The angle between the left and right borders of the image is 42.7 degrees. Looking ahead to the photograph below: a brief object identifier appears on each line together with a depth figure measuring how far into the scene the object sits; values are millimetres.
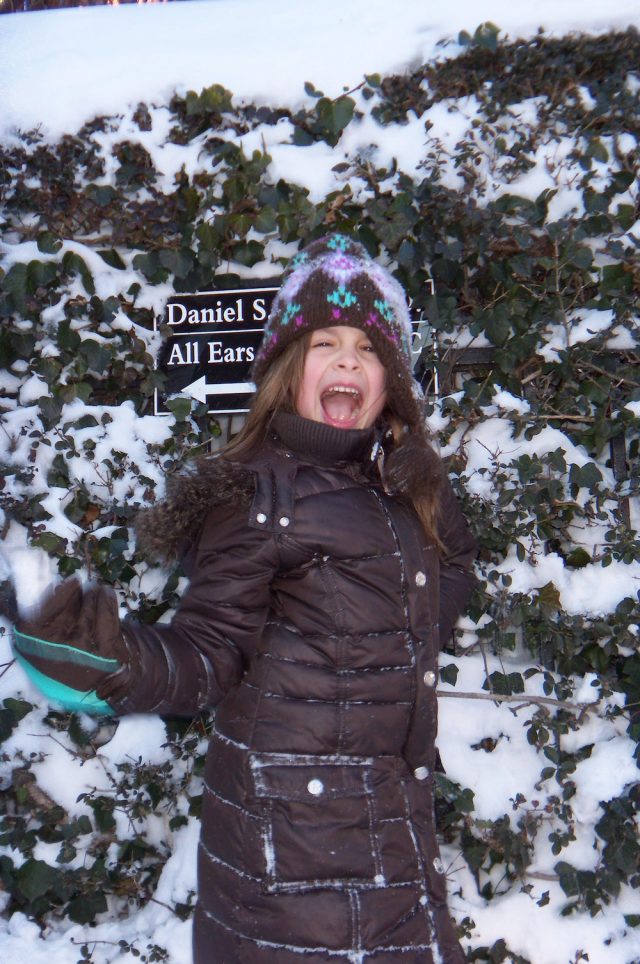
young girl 1508
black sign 2535
